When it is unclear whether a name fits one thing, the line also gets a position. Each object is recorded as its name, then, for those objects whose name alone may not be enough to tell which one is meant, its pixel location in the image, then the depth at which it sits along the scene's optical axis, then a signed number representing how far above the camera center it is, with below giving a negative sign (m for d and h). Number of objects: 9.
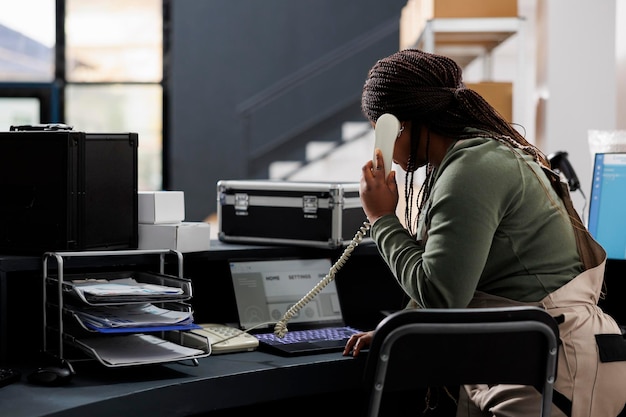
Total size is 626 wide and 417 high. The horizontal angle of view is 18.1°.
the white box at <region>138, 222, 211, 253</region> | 5.97 -0.27
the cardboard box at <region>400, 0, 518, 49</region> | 7.55 +0.75
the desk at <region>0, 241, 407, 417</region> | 5.41 -0.62
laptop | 6.18 -0.50
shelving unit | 7.55 +0.65
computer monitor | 6.46 -0.17
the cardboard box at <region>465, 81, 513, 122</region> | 7.55 +0.33
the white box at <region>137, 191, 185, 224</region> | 6.00 -0.19
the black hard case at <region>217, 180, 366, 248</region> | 6.31 -0.22
